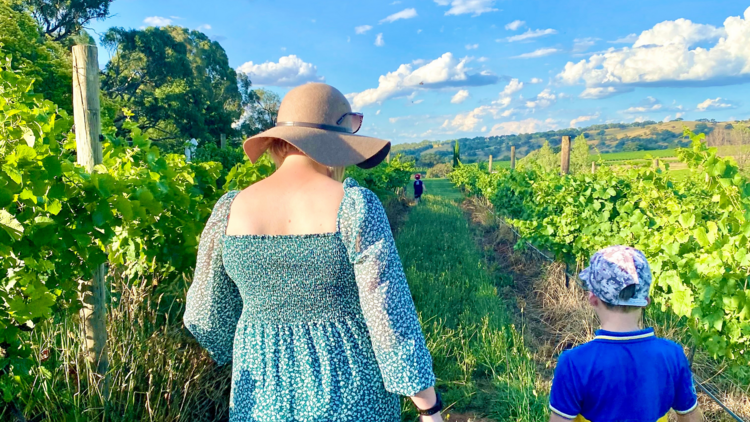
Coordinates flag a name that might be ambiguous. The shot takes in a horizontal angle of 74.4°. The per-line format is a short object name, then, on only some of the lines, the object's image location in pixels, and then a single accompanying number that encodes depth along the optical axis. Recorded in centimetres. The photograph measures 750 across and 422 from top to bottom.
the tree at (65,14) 2616
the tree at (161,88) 2684
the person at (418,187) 1988
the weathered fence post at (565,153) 1029
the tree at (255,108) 3922
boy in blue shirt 170
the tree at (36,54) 1556
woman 130
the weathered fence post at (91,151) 254
